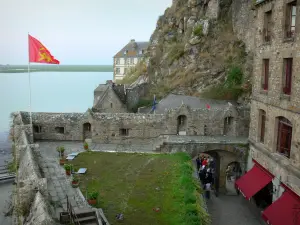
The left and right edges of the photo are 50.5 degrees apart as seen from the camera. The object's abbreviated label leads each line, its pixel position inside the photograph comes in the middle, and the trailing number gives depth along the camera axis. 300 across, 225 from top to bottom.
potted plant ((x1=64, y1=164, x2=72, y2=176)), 19.22
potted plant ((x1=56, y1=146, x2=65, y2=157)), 23.19
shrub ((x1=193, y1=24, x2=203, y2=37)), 40.12
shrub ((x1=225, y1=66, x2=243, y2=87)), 34.03
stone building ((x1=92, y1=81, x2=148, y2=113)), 34.31
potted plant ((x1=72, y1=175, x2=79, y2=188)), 17.44
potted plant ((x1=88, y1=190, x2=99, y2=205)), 15.38
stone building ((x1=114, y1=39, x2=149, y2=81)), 83.44
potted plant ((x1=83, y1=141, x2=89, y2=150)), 24.91
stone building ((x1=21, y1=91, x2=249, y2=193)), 26.56
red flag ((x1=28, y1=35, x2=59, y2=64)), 22.05
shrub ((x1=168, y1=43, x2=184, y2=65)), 42.09
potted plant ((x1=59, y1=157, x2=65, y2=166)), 21.45
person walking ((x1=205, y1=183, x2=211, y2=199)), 25.23
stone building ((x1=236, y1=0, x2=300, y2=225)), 16.80
